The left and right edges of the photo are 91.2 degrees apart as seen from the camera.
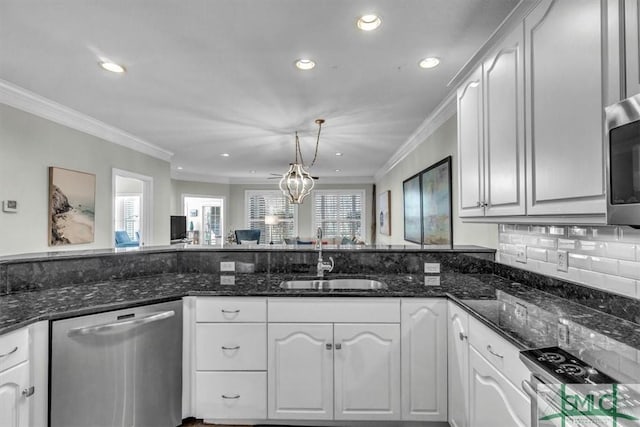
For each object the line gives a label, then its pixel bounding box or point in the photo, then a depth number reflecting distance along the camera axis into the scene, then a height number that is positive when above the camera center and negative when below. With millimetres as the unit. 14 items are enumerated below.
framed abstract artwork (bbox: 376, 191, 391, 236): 6367 +157
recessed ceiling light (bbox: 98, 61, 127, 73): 2252 +1121
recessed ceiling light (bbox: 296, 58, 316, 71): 2207 +1119
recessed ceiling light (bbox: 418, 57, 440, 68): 2195 +1122
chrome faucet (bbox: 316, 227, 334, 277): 2221 -327
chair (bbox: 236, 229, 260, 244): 7781 -418
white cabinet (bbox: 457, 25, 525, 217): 1391 +432
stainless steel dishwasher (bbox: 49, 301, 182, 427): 1425 -736
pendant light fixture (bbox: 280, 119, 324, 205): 4520 +639
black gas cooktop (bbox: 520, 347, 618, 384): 783 -400
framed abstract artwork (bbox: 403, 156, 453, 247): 3158 +159
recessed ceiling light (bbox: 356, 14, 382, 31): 1729 +1117
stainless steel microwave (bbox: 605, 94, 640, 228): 820 +159
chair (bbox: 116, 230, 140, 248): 6541 -441
